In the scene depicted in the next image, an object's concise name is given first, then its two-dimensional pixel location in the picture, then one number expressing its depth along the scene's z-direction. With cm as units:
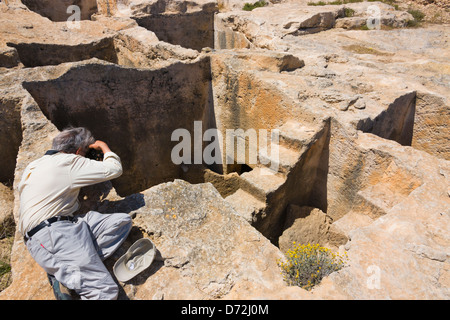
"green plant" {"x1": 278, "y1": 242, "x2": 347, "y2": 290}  229
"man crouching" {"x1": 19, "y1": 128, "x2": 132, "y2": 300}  201
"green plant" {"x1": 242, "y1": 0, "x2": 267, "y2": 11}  961
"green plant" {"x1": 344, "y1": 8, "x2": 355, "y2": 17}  876
